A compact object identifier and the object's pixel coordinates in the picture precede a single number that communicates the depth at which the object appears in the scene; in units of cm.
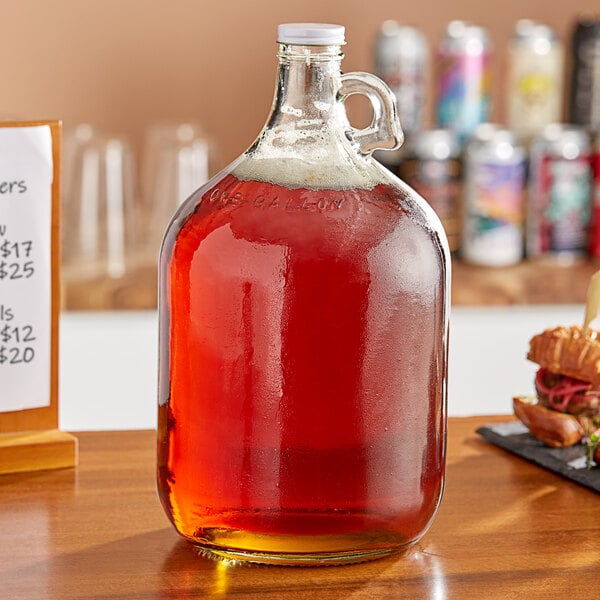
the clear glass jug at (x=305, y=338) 102
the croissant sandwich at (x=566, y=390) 132
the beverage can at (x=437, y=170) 348
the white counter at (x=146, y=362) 322
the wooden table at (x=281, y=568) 103
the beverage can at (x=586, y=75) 360
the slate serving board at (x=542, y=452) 131
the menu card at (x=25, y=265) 132
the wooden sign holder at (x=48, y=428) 132
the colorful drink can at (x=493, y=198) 347
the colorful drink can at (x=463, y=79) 354
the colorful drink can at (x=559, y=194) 352
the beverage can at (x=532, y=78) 357
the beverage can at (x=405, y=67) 349
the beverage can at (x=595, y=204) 360
